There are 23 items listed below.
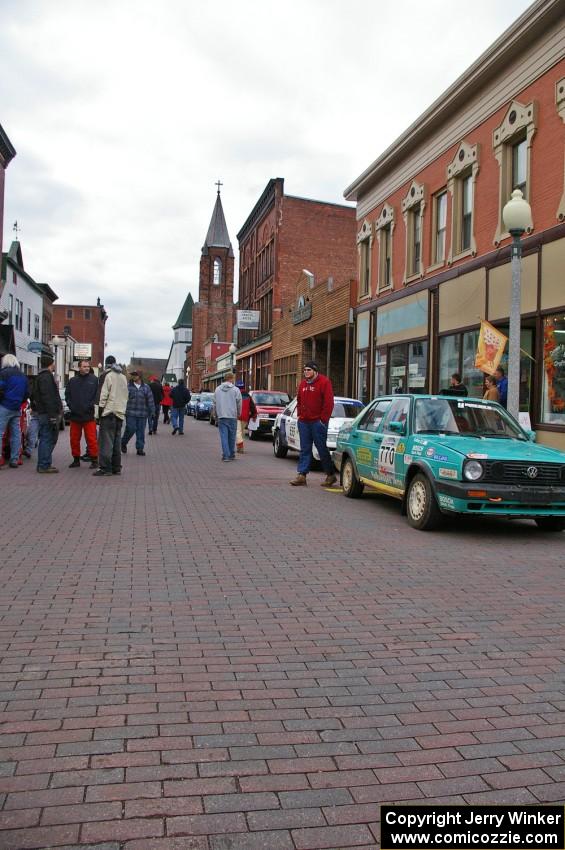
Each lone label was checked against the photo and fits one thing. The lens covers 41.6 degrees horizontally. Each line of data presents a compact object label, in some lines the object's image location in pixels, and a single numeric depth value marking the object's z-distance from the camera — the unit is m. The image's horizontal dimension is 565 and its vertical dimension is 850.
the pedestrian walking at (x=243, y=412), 18.22
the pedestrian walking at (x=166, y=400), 29.08
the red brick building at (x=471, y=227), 14.75
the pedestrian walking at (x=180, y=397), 23.78
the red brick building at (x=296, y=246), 44.53
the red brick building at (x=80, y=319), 110.88
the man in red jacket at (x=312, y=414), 12.05
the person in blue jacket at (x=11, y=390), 12.80
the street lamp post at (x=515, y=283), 11.32
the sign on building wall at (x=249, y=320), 50.12
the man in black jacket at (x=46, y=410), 12.73
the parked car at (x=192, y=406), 42.34
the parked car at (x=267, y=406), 23.70
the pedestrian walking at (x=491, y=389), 13.48
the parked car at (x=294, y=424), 15.38
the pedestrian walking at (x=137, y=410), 16.28
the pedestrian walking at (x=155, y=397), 24.02
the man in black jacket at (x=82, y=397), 12.98
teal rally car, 7.80
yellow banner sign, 13.12
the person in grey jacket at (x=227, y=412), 15.67
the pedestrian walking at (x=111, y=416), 12.56
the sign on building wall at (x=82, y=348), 65.66
